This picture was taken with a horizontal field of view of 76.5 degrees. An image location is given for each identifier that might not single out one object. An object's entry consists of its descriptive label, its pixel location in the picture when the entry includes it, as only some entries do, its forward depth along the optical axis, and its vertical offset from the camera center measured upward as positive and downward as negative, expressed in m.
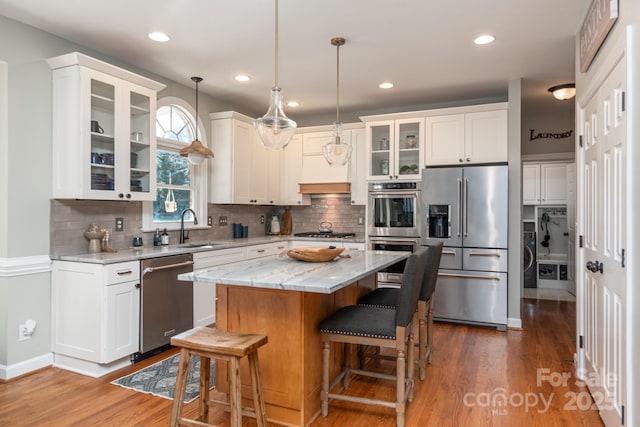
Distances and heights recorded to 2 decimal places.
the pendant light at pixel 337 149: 3.45 +0.58
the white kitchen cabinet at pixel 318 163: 5.49 +0.74
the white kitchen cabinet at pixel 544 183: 6.41 +0.51
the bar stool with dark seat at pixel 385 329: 2.26 -0.65
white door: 2.05 -0.17
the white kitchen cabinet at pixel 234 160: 4.92 +0.69
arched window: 4.34 +0.48
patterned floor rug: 2.78 -1.20
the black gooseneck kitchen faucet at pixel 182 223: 4.38 -0.08
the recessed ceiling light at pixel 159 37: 3.30 +1.48
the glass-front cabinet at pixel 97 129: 3.20 +0.72
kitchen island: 2.28 -0.64
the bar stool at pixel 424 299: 2.93 -0.64
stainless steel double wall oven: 4.74 -0.05
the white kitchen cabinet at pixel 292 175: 5.79 +0.59
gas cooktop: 5.43 -0.27
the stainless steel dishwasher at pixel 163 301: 3.31 -0.74
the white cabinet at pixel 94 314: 3.04 -0.76
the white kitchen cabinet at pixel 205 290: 3.89 -0.74
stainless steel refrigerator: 4.34 -0.24
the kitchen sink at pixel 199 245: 4.20 -0.31
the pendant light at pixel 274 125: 2.63 +0.59
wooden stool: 1.94 -0.69
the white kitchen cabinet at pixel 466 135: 4.50 +0.92
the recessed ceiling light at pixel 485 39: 3.35 +1.48
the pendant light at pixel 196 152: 4.25 +0.67
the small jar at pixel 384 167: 5.06 +0.61
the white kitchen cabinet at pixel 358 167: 5.41 +0.65
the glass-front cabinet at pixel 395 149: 4.88 +0.83
